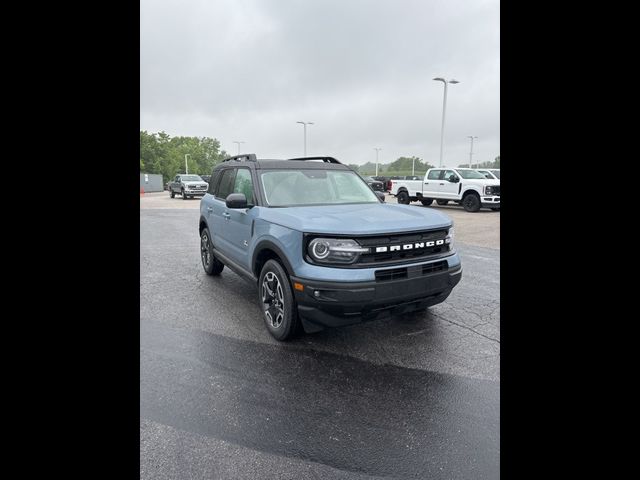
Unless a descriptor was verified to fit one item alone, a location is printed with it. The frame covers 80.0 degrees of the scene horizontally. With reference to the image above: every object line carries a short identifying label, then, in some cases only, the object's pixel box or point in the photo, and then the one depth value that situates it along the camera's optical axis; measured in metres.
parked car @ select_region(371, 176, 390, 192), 32.47
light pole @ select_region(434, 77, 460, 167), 28.45
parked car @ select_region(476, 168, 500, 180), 18.01
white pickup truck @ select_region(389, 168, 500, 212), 16.83
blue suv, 3.21
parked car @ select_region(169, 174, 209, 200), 30.20
